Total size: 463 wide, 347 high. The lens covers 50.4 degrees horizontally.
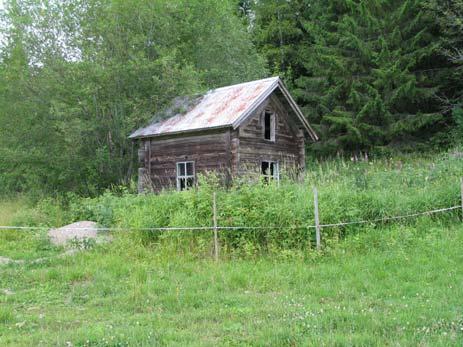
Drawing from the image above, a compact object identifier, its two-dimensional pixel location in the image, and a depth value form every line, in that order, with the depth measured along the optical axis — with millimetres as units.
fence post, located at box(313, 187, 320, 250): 9070
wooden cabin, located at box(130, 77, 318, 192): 17125
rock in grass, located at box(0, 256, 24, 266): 9695
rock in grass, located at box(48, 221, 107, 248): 10742
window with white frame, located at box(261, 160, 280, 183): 19039
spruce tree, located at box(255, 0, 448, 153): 24328
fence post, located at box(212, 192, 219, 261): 9234
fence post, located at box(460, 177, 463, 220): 10149
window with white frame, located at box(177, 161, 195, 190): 18250
